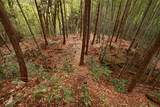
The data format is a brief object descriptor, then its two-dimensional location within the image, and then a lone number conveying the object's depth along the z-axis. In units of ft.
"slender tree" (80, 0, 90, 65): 12.63
